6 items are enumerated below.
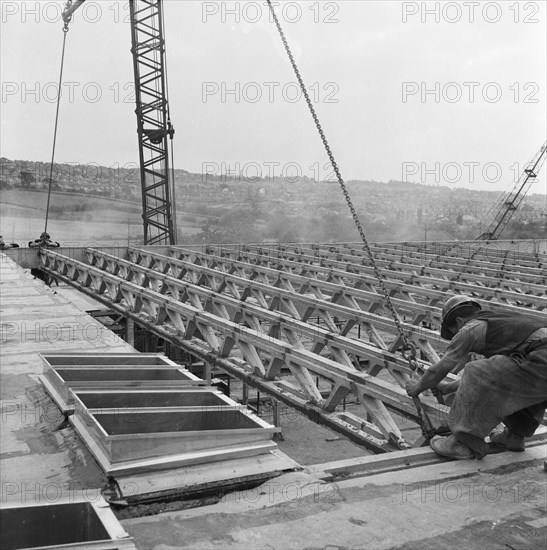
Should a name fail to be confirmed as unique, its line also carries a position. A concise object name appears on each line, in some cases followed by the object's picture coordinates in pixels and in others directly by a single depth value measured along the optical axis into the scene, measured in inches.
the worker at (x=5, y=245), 694.0
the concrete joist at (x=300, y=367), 199.3
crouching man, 156.1
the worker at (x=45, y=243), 674.2
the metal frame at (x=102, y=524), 99.7
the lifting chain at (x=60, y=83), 676.2
